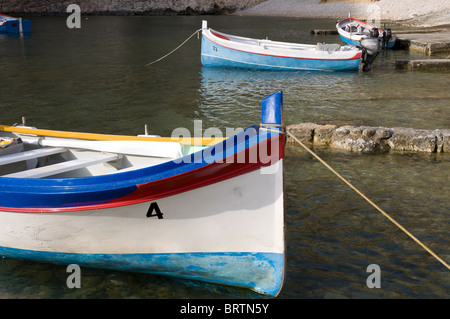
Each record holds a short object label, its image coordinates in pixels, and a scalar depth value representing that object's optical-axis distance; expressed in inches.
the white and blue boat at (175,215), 183.2
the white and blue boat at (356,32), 968.9
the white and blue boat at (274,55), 740.6
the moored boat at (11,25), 1405.0
